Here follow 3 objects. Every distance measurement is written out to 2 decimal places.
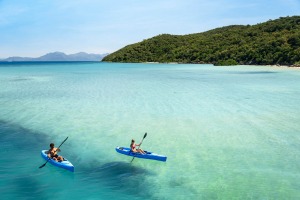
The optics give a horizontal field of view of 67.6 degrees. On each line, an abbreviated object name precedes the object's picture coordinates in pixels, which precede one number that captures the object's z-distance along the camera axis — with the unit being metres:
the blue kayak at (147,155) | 10.19
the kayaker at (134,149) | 10.42
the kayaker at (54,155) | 9.85
